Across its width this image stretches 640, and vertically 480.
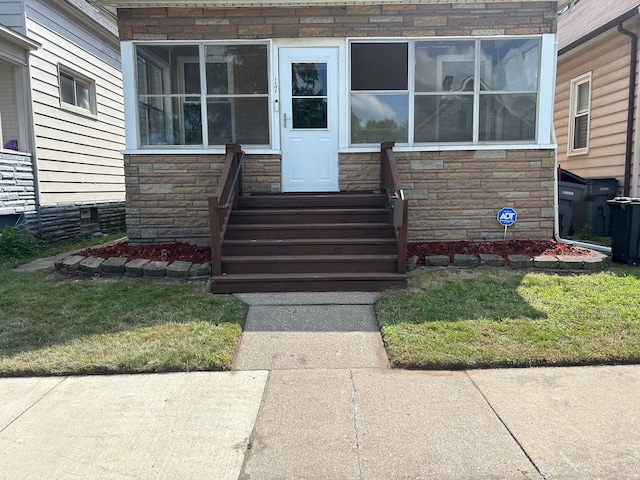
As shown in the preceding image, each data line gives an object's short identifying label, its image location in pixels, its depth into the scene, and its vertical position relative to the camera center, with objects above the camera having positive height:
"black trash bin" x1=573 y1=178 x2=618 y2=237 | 8.75 -0.31
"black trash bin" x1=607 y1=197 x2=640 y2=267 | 6.12 -0.59
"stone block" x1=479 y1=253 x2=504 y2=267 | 6.14 -0.97
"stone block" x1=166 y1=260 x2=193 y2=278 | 5.83 -1.02
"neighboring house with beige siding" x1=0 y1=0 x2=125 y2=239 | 8.02 +1.48
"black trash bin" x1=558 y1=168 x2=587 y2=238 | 7.75 -0.20
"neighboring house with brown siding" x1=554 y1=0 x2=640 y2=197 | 8.35 +2.01
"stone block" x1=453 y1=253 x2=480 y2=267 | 6.14 -0.97
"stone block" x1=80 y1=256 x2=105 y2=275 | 6.16 -1.02
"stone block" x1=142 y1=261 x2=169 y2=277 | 5.91 -1.03
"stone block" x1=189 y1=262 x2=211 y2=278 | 5.86 -1.04
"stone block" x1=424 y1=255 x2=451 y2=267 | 6.17 -0.98
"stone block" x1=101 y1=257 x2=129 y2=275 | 6.12 -1.02
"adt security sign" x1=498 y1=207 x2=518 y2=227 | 6.97 -0.42
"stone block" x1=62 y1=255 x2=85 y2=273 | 6.25 -1.01
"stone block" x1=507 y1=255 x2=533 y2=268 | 6.08 -0.98
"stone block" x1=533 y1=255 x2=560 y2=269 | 5.99 -0.97
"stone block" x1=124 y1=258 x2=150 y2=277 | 6.00 -1.02
